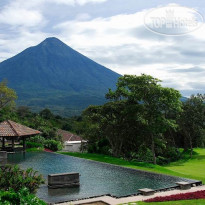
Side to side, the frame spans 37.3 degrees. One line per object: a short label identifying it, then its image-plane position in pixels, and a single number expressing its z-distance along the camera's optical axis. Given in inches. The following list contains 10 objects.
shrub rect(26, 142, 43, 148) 1238.9
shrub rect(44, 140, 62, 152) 1317.7
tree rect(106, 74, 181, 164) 981.2
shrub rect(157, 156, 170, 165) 1225.4
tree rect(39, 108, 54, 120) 2972.4
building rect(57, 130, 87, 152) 1865.9
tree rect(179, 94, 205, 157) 1344.7
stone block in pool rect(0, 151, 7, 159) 864.7
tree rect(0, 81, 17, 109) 1716.3
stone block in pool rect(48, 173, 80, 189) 553.3
